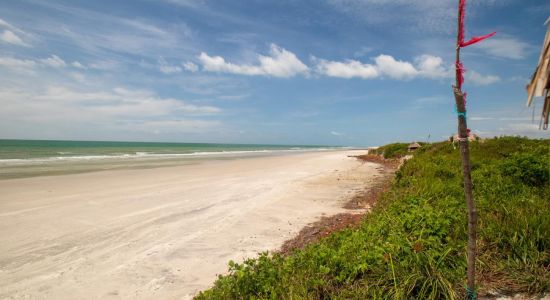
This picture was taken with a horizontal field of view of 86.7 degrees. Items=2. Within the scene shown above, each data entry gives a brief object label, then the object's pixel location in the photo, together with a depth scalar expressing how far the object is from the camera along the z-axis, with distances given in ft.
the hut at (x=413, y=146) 99.53
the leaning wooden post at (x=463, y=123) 7.66
